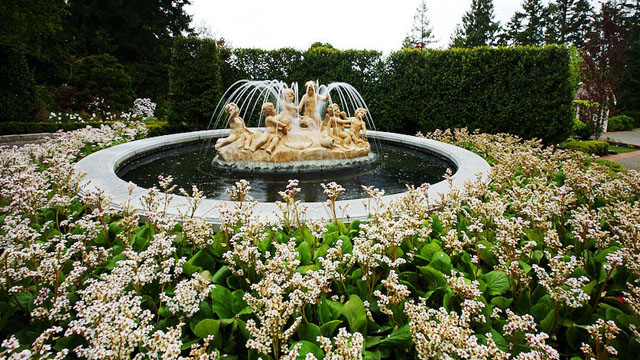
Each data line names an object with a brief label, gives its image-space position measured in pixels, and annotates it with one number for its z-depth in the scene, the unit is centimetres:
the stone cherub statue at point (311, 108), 791
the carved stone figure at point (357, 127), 787
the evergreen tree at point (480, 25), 4259
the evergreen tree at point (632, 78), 2897
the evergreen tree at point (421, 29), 4506
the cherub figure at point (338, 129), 771
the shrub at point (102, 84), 1984
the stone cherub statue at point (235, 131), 732
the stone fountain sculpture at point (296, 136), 701
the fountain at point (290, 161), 573
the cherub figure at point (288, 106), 761
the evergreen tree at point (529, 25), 4144
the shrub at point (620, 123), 2391
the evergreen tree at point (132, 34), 2584
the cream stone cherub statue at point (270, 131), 699
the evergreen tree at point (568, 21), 3788
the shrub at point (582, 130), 1677
